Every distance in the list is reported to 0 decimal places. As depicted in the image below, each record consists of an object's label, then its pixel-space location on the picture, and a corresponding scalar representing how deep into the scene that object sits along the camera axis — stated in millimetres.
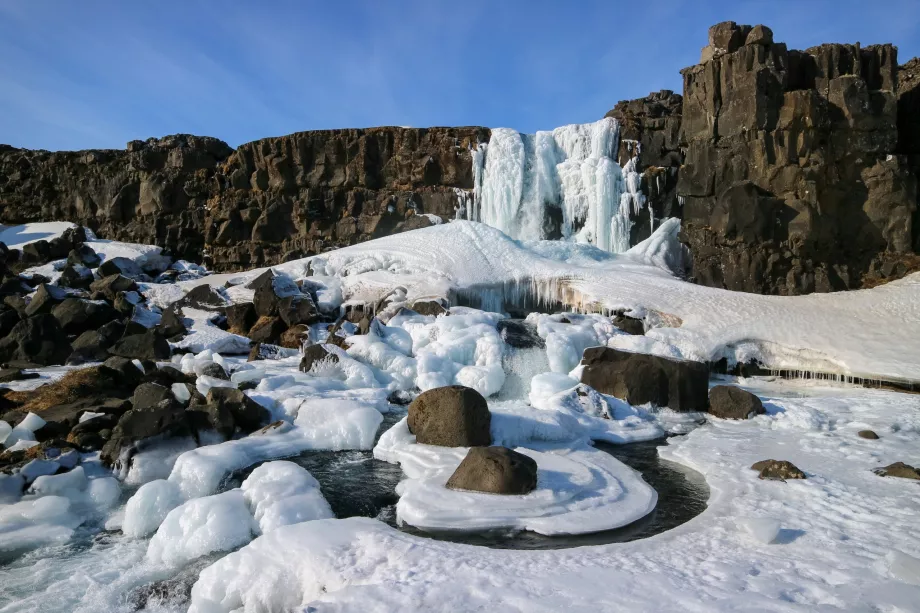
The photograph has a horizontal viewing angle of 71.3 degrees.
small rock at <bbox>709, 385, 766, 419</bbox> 10695
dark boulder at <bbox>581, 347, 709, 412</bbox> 11188
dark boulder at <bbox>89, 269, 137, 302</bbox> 19594
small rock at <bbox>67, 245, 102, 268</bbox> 24016
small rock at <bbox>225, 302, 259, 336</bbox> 17500
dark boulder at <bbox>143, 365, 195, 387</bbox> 11800
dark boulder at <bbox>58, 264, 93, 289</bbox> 21016
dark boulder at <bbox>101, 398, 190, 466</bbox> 8219
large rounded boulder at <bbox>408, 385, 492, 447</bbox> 8609
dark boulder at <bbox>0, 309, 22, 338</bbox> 16156
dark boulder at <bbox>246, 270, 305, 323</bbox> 17391
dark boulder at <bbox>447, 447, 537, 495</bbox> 6688
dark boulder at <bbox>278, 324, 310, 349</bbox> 16453
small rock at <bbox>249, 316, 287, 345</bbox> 16719
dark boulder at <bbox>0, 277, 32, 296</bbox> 19822
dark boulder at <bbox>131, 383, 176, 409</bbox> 9516
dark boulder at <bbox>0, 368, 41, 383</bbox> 12144
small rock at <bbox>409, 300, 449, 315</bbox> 16328
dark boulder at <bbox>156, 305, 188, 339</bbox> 16781
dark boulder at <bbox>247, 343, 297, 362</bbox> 15320
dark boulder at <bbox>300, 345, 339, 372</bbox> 13422
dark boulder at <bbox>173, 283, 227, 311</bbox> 18672
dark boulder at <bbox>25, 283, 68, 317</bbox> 17219
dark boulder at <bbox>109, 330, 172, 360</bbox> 15109
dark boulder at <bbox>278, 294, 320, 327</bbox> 16953
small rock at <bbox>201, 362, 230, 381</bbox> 12422
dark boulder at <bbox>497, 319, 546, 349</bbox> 14318
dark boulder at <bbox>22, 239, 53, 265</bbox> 25547
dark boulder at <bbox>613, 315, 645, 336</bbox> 15438
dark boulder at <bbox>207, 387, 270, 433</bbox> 9773
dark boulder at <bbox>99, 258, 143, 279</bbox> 26692
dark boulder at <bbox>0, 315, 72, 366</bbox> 14758
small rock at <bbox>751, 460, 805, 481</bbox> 7172
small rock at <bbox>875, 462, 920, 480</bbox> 7130
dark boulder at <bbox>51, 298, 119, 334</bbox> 16703
